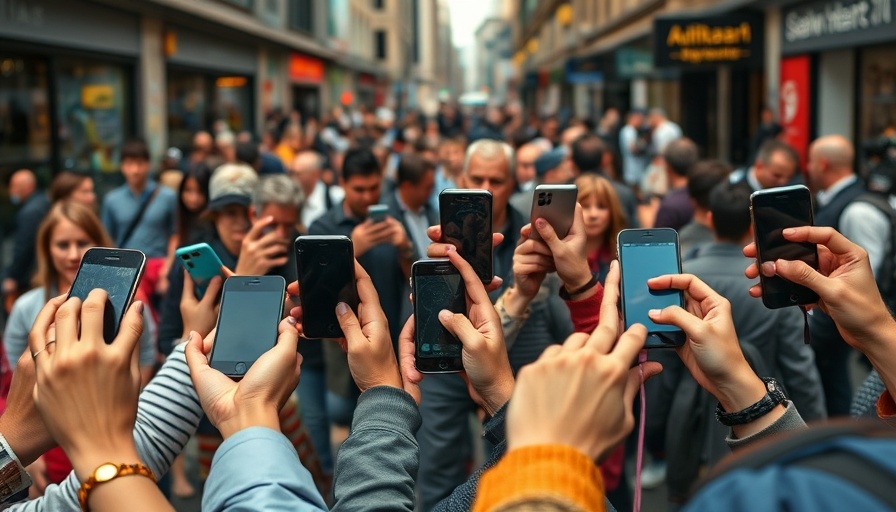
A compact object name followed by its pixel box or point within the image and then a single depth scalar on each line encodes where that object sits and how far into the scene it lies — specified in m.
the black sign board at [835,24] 9.98
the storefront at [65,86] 11.45
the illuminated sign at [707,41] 13.16
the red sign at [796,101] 13.02
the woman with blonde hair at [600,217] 5.42
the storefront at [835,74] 11.23
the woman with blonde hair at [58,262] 4.34
